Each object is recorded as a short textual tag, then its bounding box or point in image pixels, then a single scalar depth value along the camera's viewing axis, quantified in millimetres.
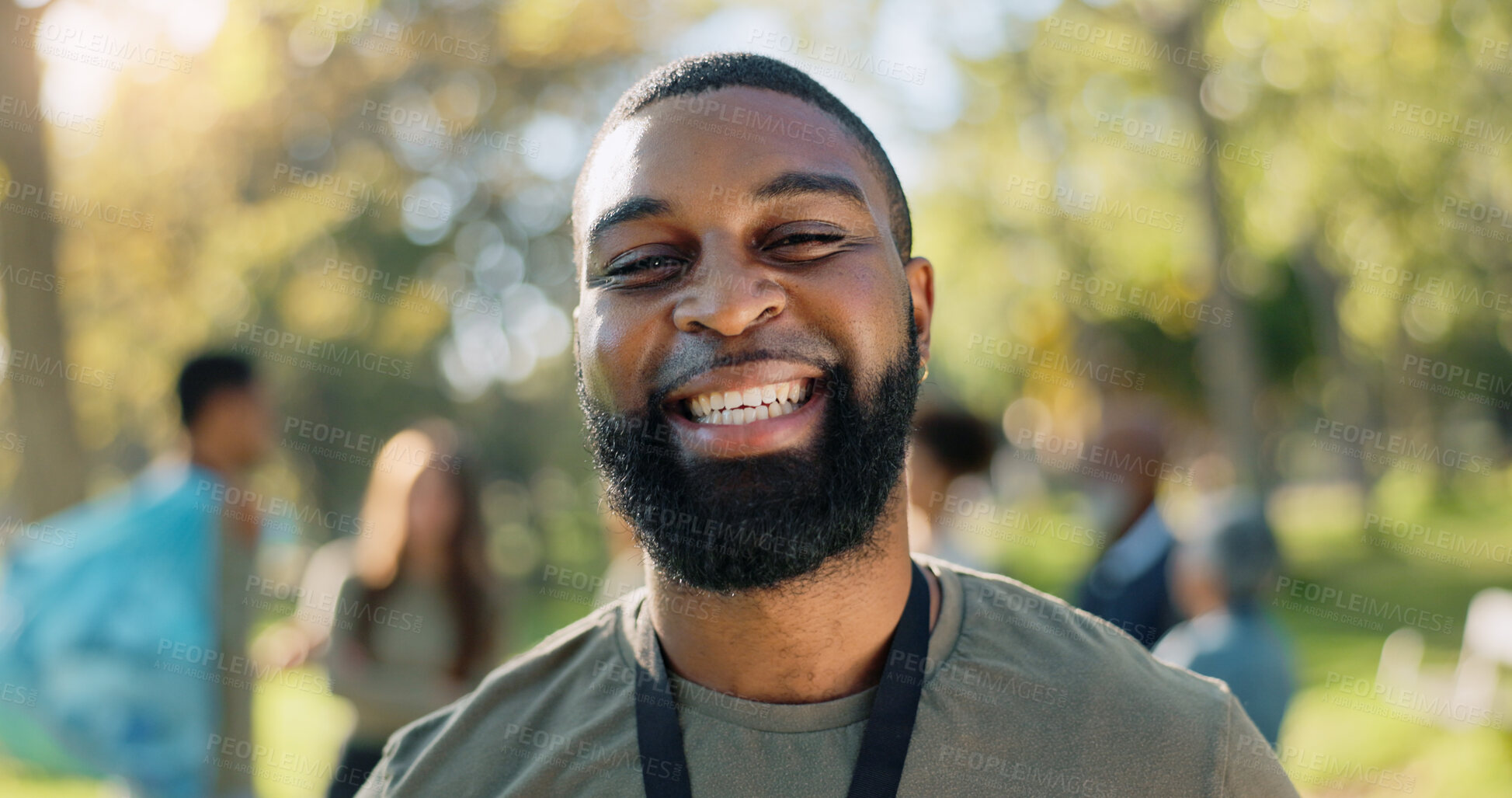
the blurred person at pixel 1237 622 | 3924
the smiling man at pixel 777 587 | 1809
